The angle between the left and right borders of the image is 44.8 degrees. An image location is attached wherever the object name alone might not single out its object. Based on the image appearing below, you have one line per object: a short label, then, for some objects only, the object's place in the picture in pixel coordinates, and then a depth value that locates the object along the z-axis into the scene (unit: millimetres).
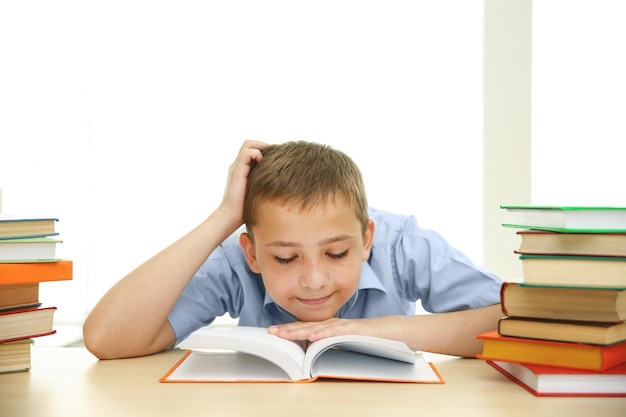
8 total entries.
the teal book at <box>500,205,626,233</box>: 978
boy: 1295
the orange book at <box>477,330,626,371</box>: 984
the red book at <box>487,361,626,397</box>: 995
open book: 1069
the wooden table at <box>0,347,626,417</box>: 913
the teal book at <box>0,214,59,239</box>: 1128
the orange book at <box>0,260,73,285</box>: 1114
